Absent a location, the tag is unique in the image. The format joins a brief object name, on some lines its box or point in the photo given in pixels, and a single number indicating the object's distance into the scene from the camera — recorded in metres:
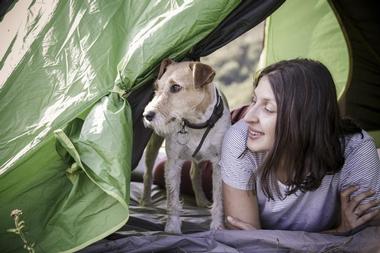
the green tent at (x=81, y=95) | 1.82
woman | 1.85
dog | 2.16
